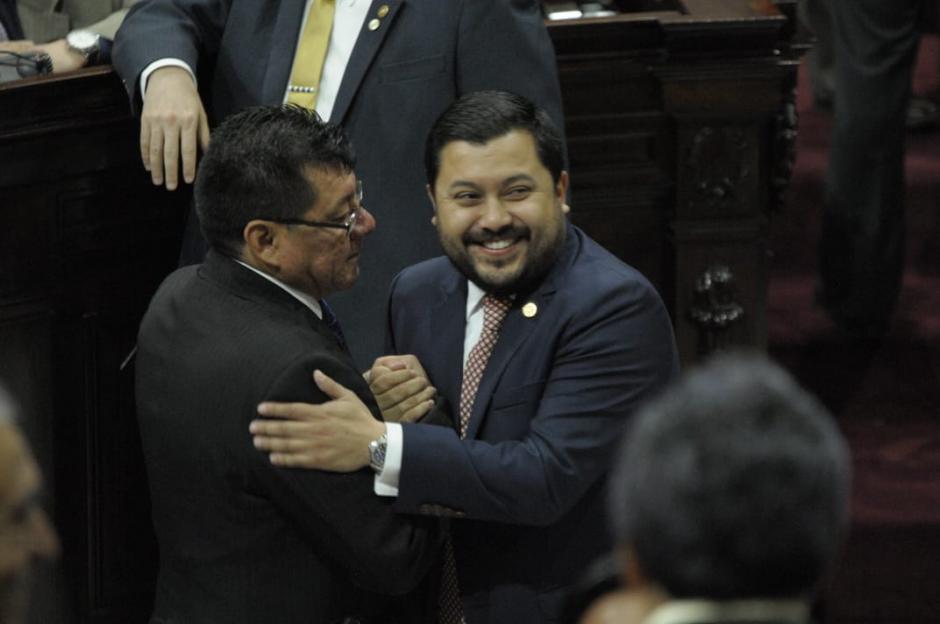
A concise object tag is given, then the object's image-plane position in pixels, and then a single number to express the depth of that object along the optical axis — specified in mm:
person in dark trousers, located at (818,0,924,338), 10141
